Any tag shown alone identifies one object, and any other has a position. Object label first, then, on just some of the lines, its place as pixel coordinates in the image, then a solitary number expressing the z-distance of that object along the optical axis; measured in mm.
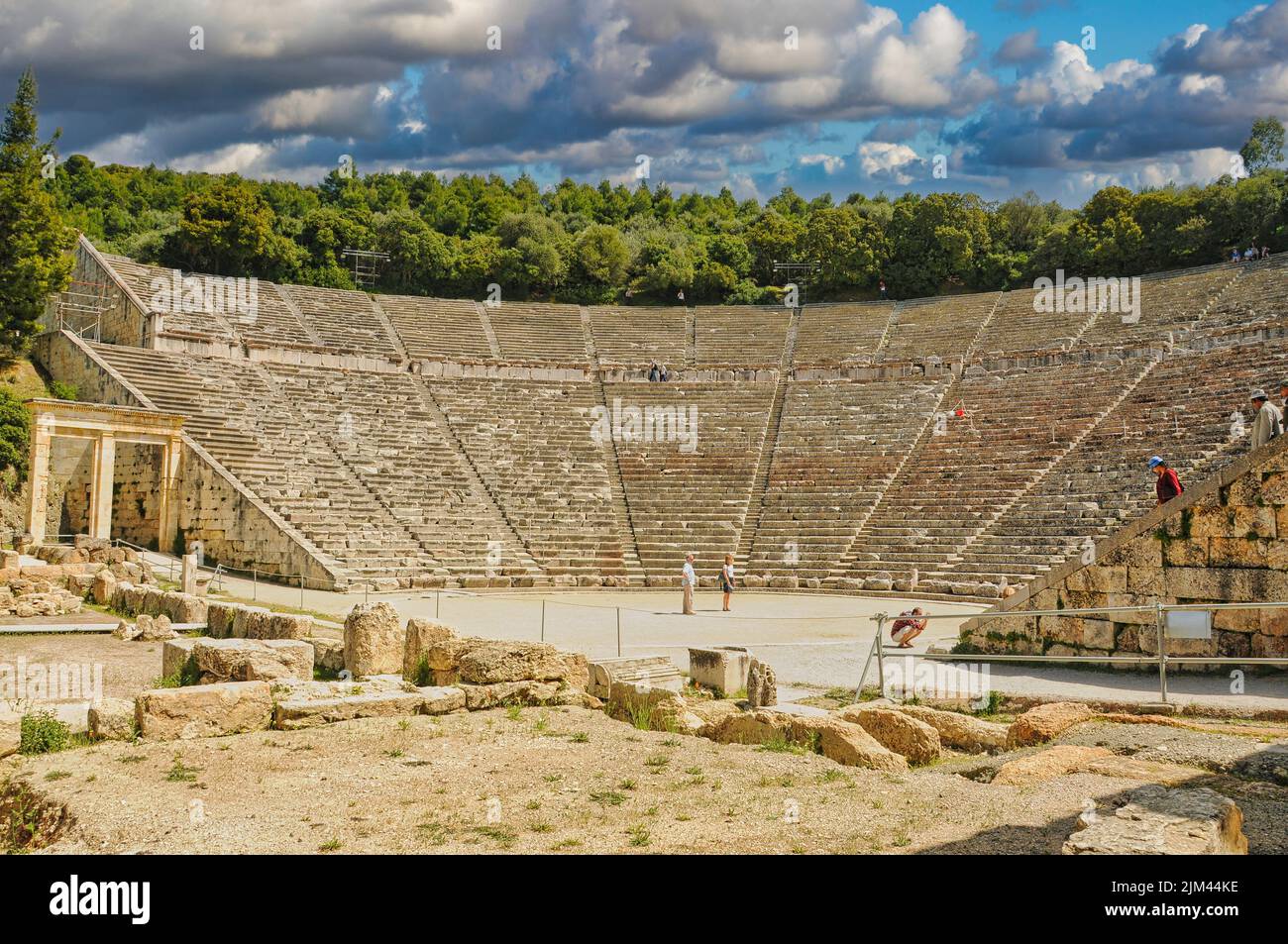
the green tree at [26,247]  27781
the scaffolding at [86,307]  31625
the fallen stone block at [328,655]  11242
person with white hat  11367
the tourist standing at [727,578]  20031
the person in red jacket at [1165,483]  11742
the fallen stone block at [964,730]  7992
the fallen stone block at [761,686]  9938
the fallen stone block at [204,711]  7715
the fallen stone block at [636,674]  10156
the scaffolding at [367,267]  51969
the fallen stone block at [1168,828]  4168
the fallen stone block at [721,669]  11008
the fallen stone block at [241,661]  9461
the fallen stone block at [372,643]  10797
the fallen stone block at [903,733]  7758
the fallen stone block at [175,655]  10242
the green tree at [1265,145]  52500
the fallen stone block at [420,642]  10180
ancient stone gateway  21828
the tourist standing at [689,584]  18823
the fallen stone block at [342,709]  8164
